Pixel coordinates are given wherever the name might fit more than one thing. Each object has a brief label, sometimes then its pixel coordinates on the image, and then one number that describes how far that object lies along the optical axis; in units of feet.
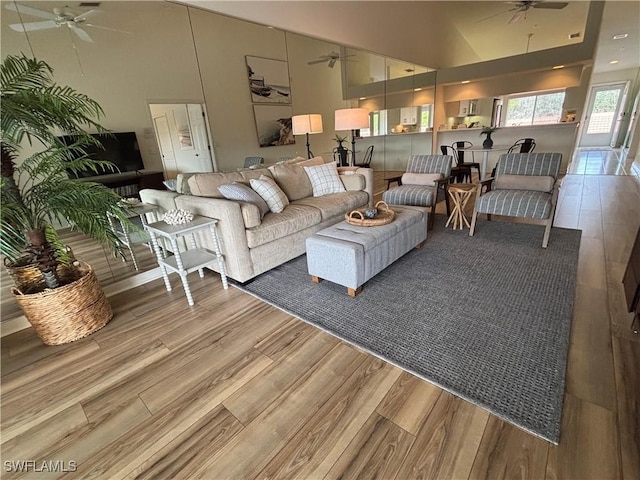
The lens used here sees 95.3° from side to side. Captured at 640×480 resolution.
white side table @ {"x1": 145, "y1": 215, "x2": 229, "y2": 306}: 7.14
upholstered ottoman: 7.00
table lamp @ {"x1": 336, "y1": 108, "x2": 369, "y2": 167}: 13.53
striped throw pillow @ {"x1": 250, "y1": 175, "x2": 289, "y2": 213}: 9.29
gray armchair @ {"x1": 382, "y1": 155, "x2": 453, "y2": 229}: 11.75
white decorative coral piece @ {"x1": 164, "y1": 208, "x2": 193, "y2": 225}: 7.43
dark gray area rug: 4.58
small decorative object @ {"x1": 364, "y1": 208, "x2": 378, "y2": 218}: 8.38
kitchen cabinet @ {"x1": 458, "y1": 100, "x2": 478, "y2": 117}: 24.99
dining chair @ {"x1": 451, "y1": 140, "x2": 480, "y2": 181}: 19.06
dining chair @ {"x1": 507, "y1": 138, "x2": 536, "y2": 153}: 19.27
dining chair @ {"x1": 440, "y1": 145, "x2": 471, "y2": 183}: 16.94
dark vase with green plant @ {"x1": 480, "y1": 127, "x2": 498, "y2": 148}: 19.93
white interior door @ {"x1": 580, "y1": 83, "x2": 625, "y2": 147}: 34.04
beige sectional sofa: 7.79
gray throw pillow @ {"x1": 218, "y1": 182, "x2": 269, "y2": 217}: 8.61
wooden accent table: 11.22
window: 22.17
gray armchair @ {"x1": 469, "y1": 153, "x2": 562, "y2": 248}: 9.49
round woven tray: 8.03
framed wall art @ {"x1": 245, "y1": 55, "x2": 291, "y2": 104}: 10.98
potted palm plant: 5.12
